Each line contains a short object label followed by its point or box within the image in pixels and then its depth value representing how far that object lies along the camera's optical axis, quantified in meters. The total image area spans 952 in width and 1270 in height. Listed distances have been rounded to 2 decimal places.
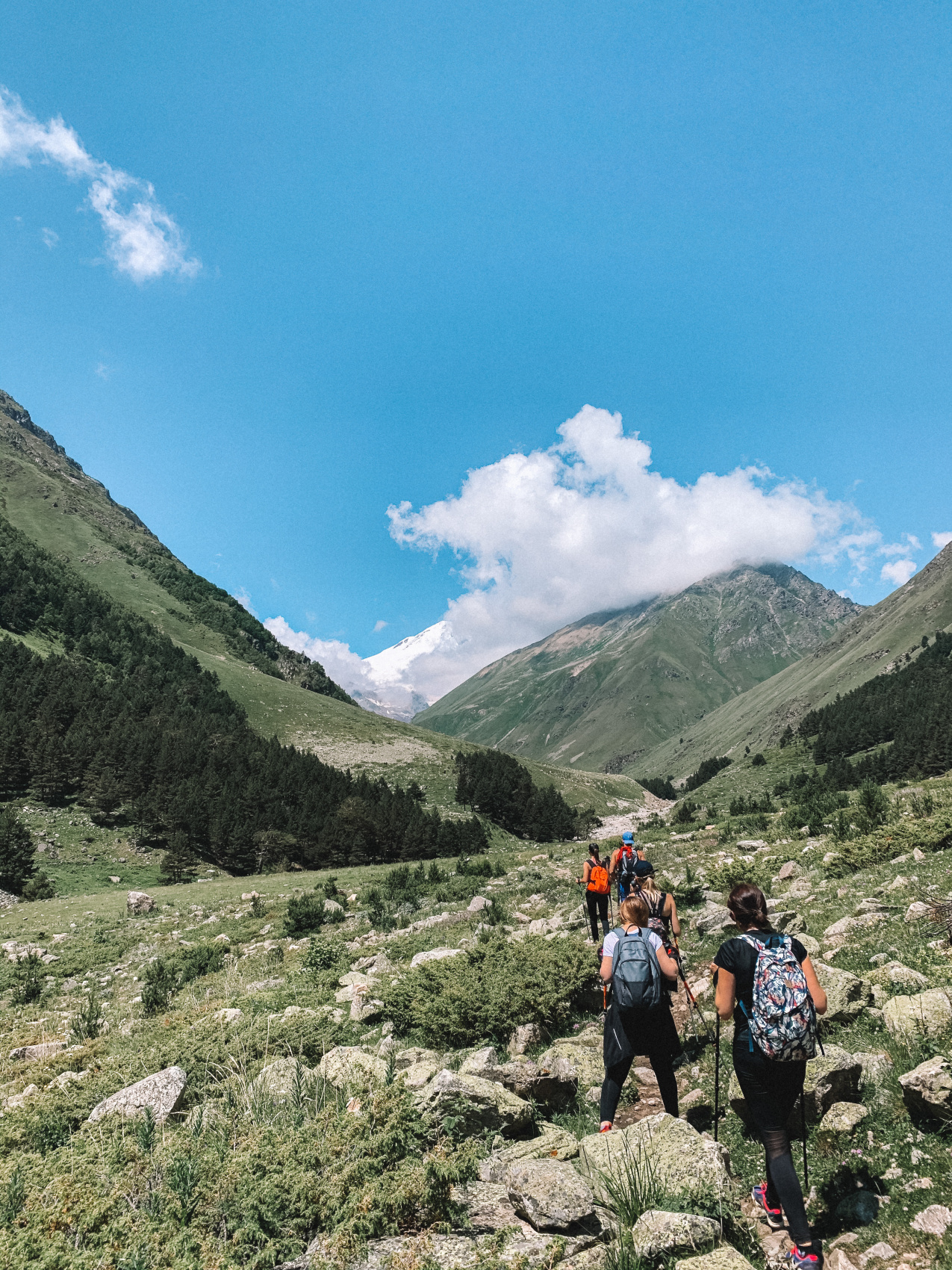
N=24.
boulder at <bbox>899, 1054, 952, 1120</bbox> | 4.68
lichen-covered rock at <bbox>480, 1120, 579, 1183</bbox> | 5.00
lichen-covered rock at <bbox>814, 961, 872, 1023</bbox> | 6.72
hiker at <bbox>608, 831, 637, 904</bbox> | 11.33
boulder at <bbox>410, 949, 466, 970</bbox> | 11.26
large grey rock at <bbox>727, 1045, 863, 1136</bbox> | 5.30
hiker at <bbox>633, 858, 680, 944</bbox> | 8.04
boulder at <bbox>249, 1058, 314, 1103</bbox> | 6.21
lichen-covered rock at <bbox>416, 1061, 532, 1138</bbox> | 5.54
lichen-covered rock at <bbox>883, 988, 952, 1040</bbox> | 5.73
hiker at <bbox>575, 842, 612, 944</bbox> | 12.60
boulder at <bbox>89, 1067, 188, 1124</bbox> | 6.11
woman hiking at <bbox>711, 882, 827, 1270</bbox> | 4.50
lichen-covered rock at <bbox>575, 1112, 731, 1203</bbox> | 4.35
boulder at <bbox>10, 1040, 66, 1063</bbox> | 9.37
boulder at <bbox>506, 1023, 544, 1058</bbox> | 8.32
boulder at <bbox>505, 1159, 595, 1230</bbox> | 4.11
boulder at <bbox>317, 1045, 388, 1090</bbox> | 6.26
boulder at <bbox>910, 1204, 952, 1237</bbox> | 3.89
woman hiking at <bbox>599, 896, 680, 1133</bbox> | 5.80
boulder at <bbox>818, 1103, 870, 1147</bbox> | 5.02
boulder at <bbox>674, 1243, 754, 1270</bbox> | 3.51
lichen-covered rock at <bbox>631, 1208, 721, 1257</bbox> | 3.73
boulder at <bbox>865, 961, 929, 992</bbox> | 6.79
